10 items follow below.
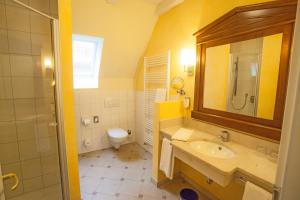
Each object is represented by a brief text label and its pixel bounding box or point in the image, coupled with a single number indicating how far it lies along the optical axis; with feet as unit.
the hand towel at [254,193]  3.52
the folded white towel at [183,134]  5.84
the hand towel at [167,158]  6.21
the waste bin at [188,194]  5.64
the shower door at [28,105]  5.09
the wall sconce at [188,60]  6.91
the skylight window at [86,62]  9.45
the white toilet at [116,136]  9.60
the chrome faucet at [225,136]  5.58
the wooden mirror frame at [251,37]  4.17
